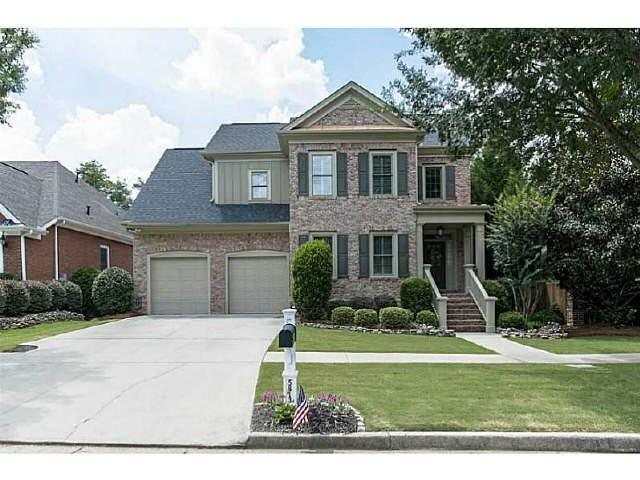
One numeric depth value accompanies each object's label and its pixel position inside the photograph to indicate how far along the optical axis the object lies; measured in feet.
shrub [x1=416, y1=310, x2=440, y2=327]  53.99
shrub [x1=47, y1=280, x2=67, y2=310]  61.62
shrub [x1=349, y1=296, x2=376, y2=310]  58.03
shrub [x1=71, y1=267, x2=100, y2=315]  67.87
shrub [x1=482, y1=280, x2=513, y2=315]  57.82
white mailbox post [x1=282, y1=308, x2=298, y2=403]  21.16
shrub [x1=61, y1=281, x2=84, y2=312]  63.93
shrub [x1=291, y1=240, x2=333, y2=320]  56.39
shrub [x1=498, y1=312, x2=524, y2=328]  54.44
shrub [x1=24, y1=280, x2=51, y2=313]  58.23
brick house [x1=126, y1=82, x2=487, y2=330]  60.70
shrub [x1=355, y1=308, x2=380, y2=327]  54.19
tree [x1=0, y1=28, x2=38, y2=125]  36.50
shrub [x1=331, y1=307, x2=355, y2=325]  55.31
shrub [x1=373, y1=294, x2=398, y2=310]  58.23
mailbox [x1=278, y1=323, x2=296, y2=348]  20.72
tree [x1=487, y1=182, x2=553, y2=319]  56.44
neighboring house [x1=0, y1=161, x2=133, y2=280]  62.13
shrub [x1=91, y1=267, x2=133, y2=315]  62.69
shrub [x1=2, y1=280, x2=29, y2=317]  54.90
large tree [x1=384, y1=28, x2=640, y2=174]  29.48
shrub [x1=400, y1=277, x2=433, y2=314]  56.39
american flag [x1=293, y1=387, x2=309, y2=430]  19.81
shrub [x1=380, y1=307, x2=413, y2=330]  53.26
